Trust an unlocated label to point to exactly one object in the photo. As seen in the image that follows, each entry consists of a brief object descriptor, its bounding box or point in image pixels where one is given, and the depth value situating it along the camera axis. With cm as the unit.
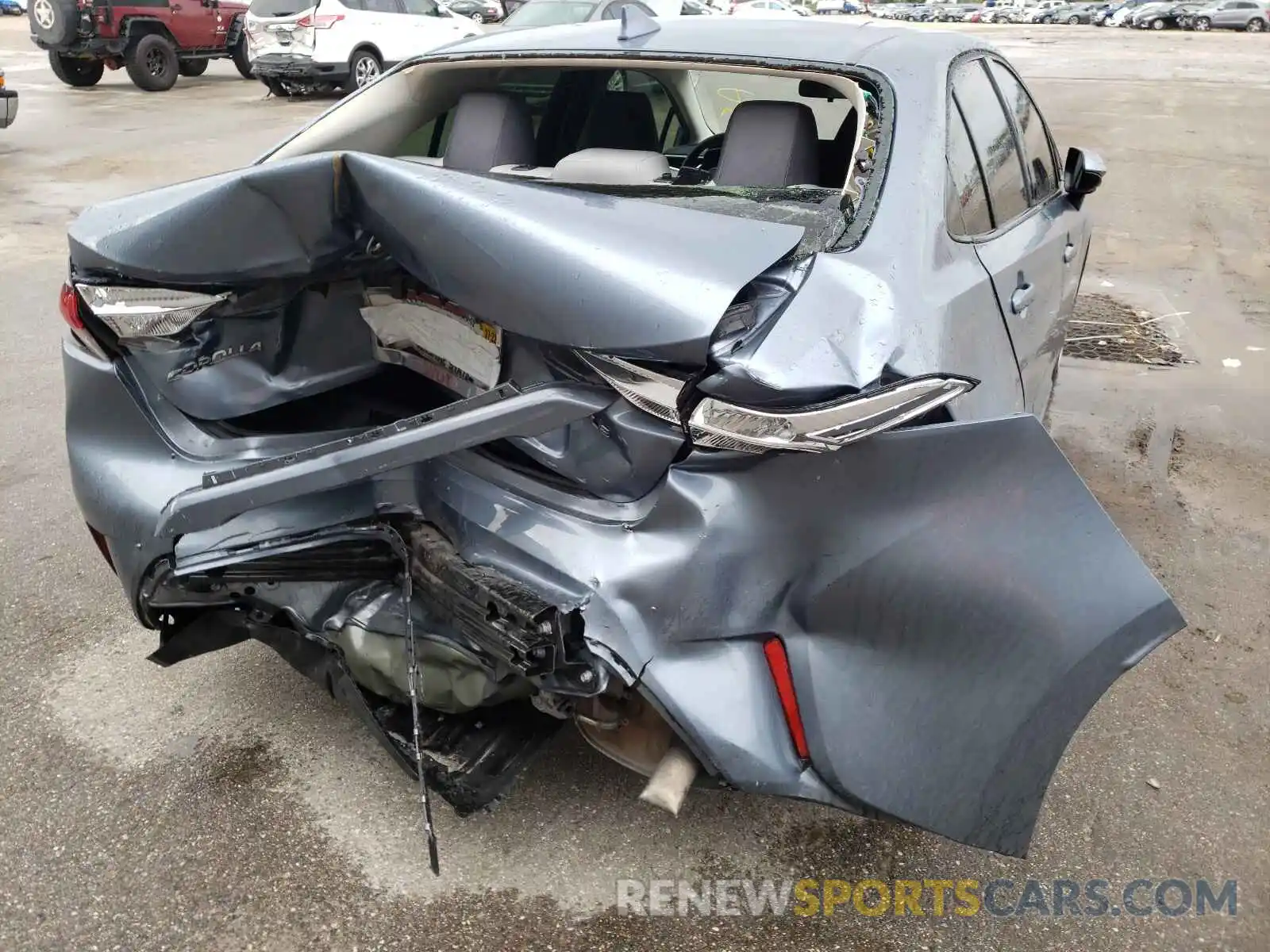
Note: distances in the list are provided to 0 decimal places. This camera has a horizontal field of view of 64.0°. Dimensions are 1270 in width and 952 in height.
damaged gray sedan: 170
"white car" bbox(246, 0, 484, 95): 1388
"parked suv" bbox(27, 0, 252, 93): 1464
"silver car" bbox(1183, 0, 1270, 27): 3797
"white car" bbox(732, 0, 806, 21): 2210
